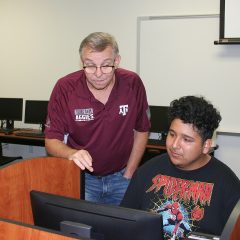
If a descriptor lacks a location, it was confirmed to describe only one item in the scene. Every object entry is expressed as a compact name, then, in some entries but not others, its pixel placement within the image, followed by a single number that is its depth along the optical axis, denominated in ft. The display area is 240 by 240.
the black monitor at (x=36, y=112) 15.94
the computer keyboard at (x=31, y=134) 14.89
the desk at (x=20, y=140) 14.69
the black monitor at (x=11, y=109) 16.55
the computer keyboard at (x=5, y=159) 13.58
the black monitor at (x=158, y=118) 13.85
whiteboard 13.08
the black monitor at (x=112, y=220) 3.10
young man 4.66
